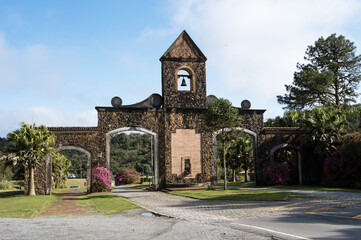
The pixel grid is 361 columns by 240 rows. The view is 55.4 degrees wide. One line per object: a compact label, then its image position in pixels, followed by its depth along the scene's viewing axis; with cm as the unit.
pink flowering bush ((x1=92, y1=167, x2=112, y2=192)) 2494
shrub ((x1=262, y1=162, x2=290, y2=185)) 2722
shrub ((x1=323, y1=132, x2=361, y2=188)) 2273
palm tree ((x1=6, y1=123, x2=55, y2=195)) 2334
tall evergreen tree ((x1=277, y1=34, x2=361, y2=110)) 4066
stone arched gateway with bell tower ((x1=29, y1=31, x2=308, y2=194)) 2561
